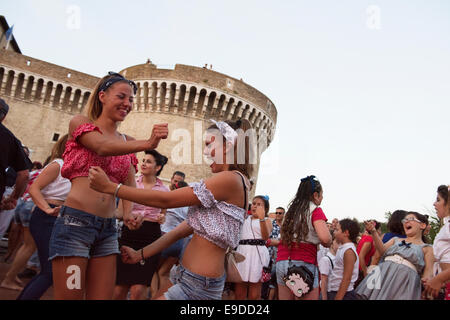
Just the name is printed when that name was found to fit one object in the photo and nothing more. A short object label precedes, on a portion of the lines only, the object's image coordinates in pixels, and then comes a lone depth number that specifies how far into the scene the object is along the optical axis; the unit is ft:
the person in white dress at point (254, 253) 14.38
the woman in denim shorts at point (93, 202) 5.76
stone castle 60.95
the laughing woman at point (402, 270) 10.24
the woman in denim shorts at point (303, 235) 10.51
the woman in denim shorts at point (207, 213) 5.38
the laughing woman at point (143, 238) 10.89
